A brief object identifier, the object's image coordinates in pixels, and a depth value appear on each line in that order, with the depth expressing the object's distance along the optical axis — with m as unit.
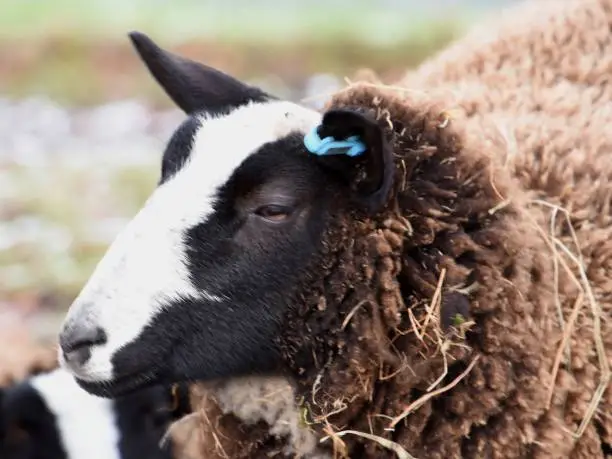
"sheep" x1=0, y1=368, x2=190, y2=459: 6.09
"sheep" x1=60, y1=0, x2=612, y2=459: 4.36
